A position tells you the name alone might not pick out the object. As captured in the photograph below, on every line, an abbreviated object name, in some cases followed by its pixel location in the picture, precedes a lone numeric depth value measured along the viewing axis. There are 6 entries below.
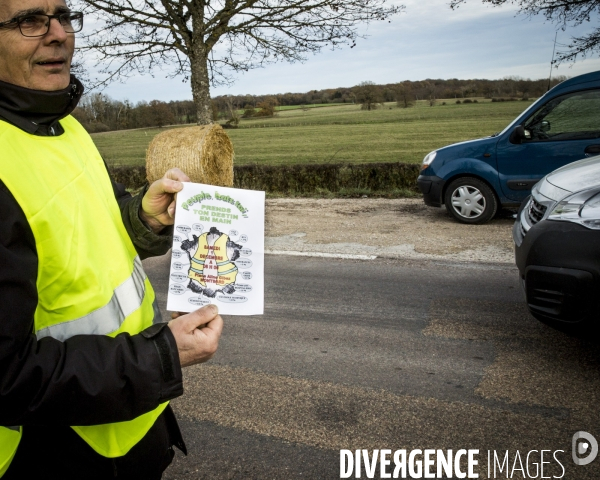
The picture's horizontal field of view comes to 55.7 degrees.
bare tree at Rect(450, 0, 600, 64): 12.61
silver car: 3.57
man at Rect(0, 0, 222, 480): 1.22
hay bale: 7.97
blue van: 8.09
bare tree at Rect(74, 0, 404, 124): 13.79
